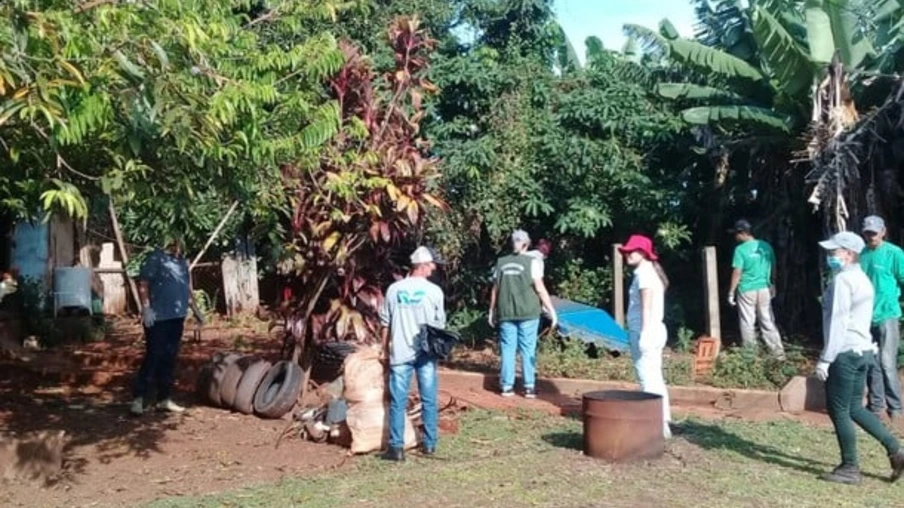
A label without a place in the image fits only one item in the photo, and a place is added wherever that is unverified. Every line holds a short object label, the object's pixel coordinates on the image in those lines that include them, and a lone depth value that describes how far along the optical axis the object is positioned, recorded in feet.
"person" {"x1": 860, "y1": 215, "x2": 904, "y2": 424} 32.40
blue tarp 44.96
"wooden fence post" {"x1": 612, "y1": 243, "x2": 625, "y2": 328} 49.75
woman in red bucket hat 29.60
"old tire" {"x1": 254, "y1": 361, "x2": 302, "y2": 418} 34.42
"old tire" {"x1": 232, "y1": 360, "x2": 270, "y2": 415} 35.22
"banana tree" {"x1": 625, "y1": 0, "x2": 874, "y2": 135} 43.04
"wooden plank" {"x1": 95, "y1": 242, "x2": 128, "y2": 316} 67.87
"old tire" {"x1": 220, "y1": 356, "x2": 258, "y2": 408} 35.63
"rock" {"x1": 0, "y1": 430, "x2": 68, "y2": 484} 26.14
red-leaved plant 35.24
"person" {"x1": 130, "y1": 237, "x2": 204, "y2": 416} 34.45
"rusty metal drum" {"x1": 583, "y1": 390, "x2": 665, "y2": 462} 27.02
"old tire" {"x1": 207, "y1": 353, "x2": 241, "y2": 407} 36.29
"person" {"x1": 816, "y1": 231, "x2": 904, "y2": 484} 25.26
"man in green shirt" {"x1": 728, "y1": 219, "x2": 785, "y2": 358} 42.65
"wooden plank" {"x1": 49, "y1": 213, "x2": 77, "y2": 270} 63.87
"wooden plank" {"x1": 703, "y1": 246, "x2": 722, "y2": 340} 46.29
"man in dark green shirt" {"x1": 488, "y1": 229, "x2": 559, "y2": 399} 37.63
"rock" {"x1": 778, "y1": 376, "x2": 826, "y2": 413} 35.09
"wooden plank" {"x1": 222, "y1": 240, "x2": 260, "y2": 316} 66.69
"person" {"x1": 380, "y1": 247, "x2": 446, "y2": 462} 28.35
